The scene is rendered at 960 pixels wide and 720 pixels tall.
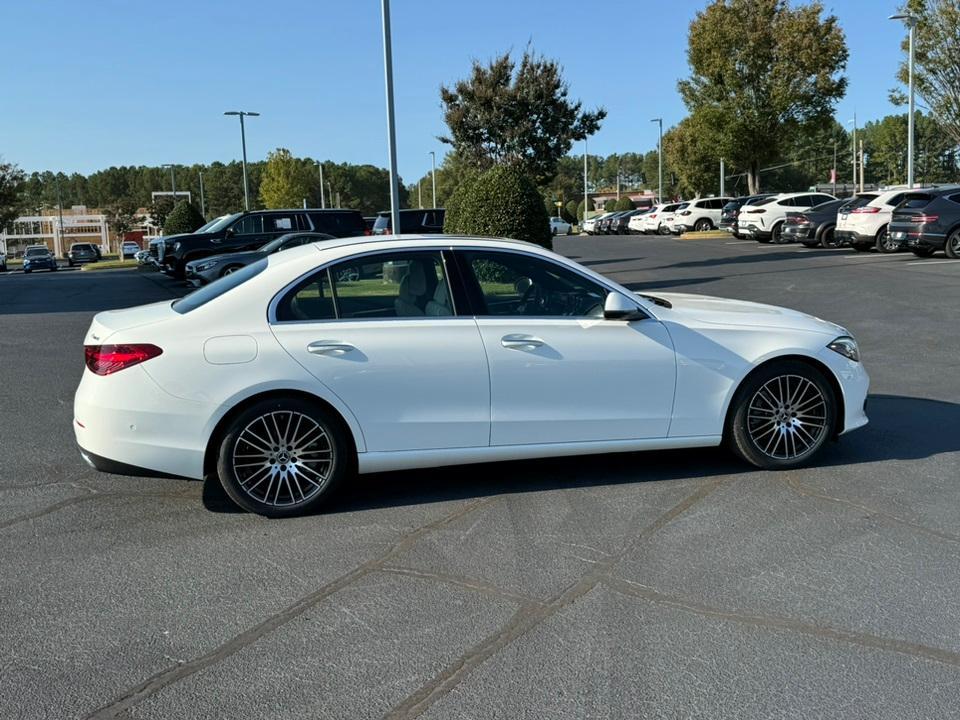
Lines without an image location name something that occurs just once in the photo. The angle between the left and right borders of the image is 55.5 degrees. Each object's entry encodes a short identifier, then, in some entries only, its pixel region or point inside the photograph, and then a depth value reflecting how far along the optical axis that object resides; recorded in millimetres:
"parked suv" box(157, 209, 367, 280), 22750
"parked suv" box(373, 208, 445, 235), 25734
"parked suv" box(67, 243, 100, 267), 60219
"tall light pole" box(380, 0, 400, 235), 18984
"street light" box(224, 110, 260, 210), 44719
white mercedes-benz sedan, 4988
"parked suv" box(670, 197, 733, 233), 43969
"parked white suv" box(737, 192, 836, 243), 31656
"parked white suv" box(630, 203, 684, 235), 47462
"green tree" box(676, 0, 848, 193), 38438
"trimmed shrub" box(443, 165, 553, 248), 17297
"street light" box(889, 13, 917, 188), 29203
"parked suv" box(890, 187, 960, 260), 20938
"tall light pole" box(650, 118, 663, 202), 60688
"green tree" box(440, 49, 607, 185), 25062
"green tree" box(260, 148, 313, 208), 70688
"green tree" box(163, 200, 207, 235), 36406
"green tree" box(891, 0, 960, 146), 31156
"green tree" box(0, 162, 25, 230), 53219
